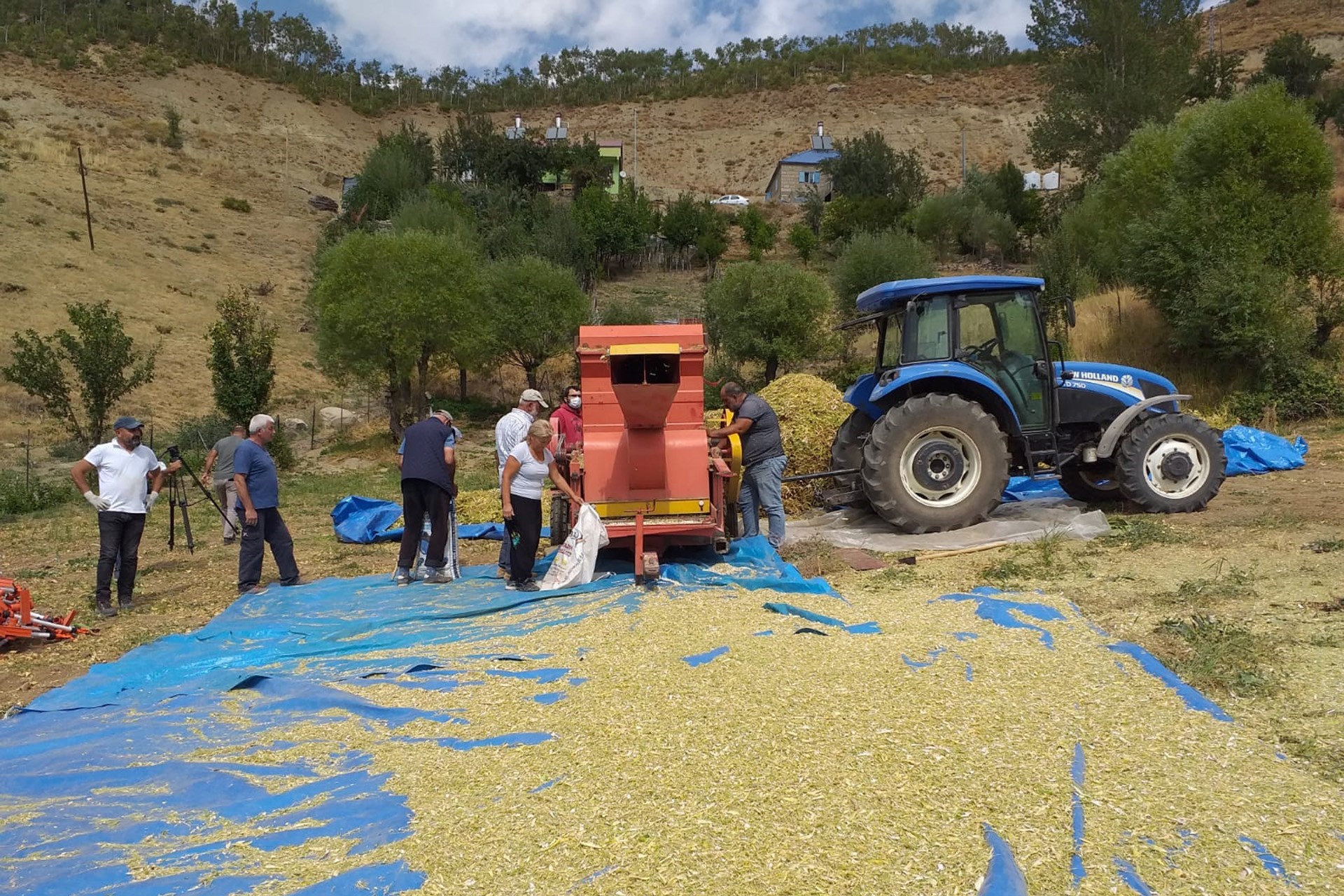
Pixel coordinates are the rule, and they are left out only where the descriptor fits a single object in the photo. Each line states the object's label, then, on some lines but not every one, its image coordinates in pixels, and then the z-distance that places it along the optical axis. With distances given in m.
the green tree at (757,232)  42.81
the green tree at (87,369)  16.77
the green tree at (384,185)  41.84
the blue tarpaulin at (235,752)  3.01
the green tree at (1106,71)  31.41
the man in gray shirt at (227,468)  11.05
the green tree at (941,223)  37.88
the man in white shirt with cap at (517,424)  8.18
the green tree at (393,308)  20.94
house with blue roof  55.72
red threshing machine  7.43
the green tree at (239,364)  17.80
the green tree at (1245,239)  15.01
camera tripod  9.50
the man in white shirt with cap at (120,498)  7.29
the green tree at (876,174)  48.62
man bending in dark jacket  7.56
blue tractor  8.27
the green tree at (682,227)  42.47
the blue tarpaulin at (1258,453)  11.06
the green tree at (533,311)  25.06
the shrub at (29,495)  13.83
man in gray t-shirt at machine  8.38
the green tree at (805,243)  42.59
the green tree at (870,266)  26.03
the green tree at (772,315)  23.02
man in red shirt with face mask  8.93
